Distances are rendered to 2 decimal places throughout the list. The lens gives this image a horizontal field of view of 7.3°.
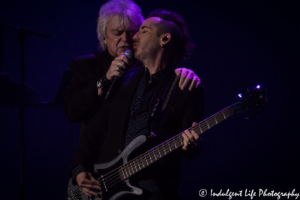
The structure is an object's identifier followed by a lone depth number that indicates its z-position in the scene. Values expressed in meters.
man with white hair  13.06
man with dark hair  12.89
